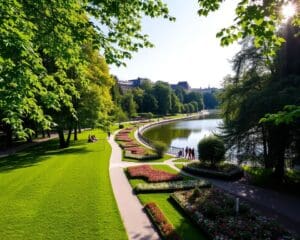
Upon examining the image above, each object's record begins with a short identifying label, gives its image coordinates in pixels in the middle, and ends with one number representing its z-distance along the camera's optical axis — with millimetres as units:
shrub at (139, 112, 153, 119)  99550
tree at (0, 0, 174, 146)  7121
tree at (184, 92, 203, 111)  164450
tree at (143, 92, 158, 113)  108312
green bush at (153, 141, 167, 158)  29302
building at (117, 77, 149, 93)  174150
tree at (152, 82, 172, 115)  112875
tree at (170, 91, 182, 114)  123881
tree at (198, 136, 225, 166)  23183
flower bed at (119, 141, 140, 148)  36744
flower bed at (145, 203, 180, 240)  11005
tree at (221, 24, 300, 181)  18062
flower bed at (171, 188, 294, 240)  11273
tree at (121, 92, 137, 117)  91062
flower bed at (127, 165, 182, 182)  19766
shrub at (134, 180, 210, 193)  17144
